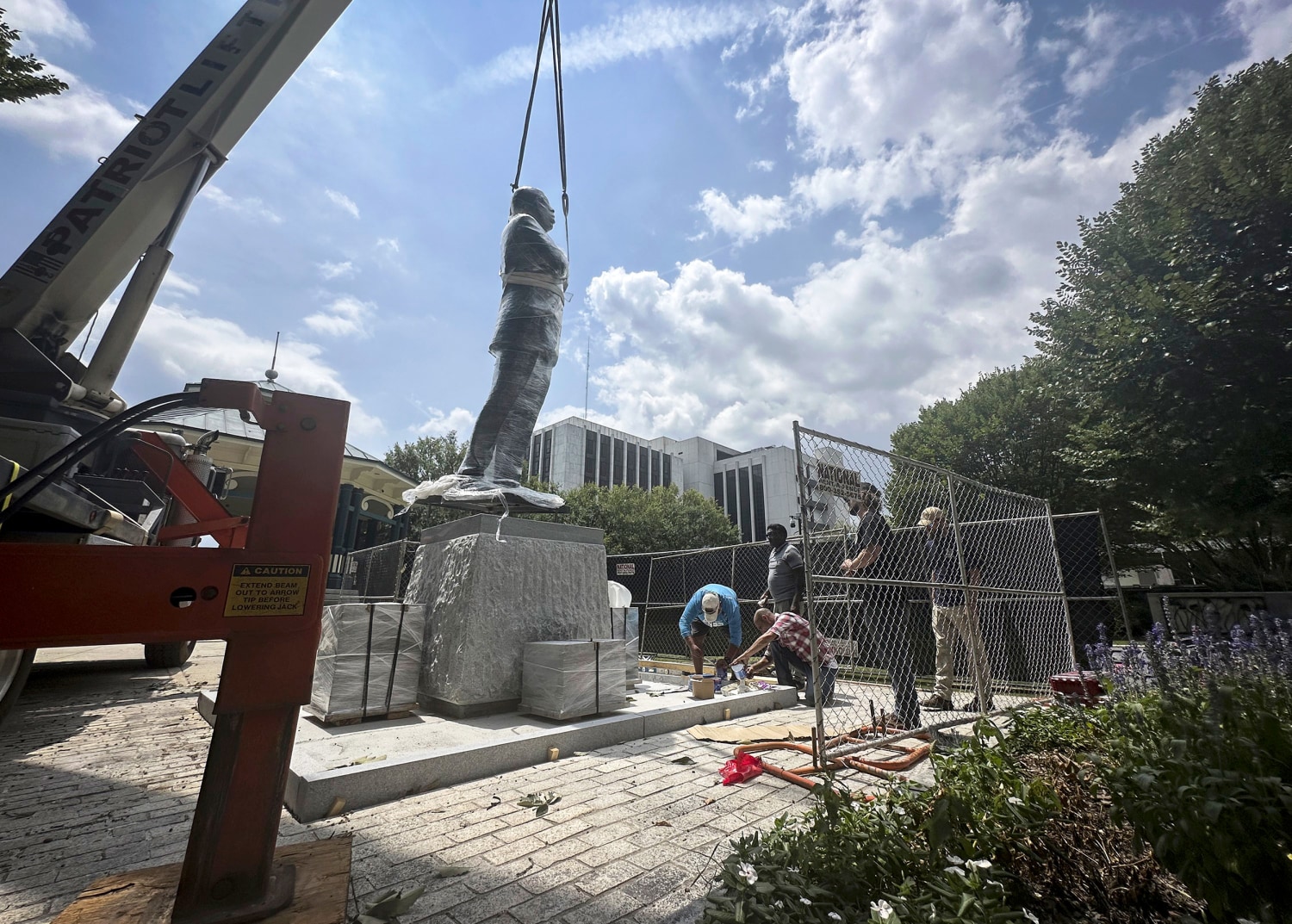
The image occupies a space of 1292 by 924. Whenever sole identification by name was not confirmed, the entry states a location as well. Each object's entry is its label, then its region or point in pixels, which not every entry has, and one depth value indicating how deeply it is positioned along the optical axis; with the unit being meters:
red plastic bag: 3.46
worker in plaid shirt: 5.34
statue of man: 6.35
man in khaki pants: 5.12
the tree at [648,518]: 29.92
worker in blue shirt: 7.14
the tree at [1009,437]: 17.70
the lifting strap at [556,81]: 6.27
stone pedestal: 4.48
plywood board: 1.68
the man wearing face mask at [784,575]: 6.25
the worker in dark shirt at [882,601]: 4.50
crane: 1.40
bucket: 5.30
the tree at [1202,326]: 9.81
